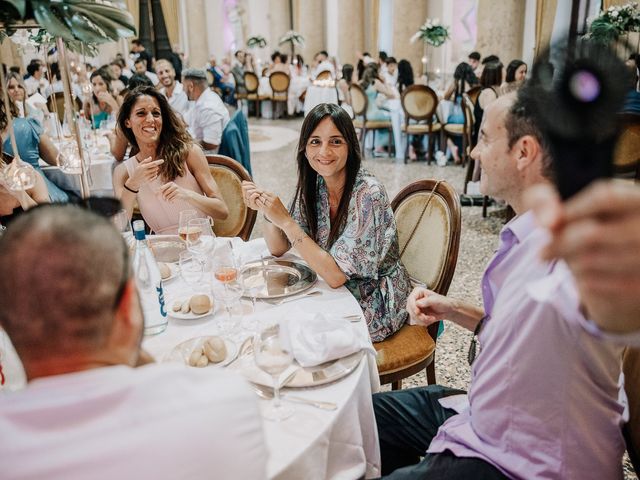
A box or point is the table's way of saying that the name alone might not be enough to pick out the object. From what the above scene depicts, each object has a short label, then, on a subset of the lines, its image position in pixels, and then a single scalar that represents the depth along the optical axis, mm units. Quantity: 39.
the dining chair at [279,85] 11477
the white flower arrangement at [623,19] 5836
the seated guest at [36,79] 7986
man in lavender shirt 1094
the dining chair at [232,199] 2975
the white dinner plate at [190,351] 1324
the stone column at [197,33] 15430
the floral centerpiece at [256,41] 14703
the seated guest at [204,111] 5039
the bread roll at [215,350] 1322
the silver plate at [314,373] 1237
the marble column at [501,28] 7836
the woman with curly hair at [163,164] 2697
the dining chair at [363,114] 7590
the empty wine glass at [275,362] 1145
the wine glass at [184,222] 1864
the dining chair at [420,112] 6891
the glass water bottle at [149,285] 1510
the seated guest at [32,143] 3596
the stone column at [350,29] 12195
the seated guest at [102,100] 5668
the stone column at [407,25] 10508
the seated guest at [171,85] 5746
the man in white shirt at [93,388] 647
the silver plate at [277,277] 1753
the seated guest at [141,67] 8968
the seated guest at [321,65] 10547
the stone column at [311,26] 13414
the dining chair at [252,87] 11930
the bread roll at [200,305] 1578
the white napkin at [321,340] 1297
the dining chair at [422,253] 1945
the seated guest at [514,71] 5832
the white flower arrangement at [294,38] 13766
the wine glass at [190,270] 1811
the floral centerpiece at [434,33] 9492
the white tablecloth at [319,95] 9148
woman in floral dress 1895
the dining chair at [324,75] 8883
